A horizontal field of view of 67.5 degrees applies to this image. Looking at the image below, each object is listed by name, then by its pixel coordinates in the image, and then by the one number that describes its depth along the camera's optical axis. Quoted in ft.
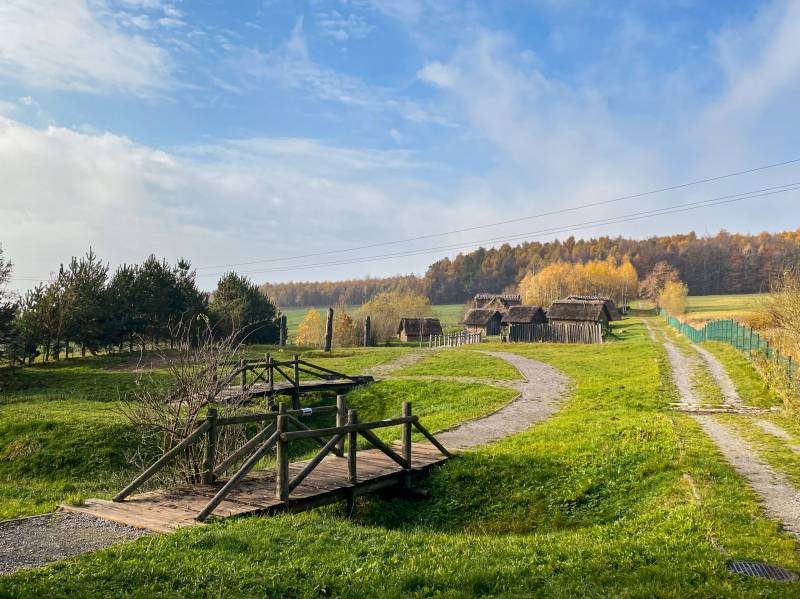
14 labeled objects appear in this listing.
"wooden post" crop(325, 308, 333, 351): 137.54
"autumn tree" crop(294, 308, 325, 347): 195.45
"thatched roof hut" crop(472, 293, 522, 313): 257.24
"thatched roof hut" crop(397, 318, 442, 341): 204.44
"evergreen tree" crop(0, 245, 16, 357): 93.35
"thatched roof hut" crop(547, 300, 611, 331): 179.93
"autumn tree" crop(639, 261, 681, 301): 357.00
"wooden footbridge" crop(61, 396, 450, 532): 28.58
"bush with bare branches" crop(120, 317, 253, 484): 35.91
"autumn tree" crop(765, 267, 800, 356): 68.03
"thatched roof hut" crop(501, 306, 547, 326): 188.85
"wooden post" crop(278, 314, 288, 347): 145.59
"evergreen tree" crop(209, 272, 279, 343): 140.13
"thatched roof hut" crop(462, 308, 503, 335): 227.61
